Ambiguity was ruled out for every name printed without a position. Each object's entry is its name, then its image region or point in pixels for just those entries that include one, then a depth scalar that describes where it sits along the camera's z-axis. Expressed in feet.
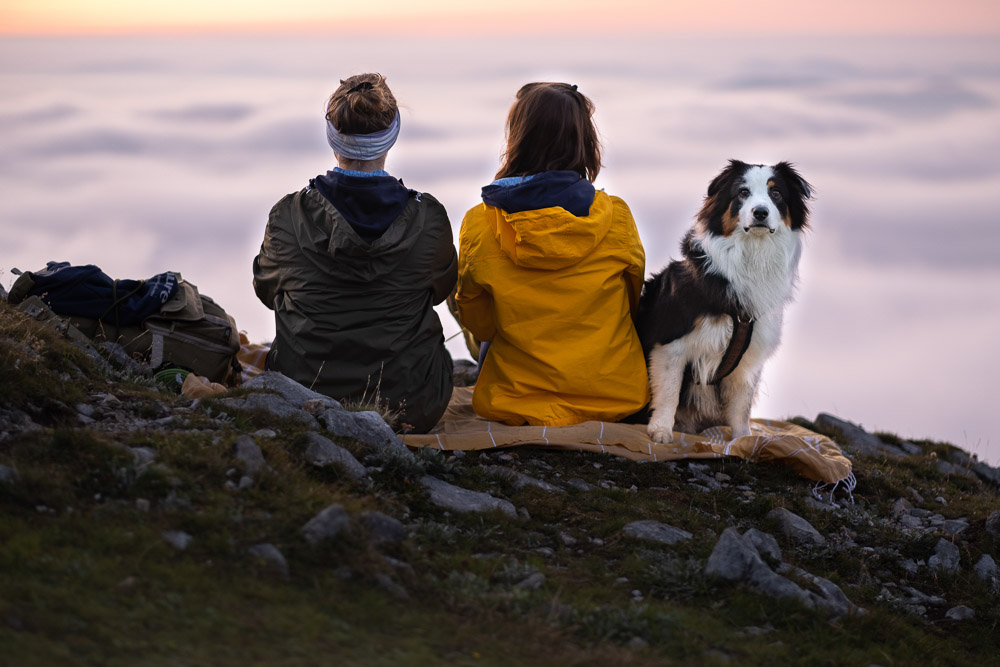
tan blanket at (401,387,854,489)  23.00
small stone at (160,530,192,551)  14.35
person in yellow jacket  22.77
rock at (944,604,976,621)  18.58
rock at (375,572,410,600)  14.56
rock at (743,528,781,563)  18.06
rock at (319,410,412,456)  19.72
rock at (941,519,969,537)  22.15
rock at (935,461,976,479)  31.65
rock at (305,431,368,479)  18.21
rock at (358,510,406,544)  15.87
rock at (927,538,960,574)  20.34
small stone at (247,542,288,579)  14.37
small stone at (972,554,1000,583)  20.06
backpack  23.90
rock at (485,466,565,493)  20.72
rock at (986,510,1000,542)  21.88
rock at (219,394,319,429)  19.82
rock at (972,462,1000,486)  34.06
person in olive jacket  21.68
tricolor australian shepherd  23.07
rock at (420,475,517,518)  18.60
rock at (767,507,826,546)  20.42
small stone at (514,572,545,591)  15.56
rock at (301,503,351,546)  15.06
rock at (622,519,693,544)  18.62
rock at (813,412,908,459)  34.76
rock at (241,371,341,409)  20.77
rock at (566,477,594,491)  21.38
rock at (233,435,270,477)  16.77
